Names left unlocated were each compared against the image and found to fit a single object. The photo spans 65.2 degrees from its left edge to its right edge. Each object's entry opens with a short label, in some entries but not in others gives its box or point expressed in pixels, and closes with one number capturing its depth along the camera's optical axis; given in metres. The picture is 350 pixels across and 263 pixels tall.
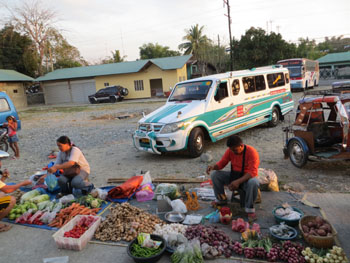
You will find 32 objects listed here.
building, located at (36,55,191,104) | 32.06
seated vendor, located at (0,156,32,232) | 4.38
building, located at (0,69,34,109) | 29.91
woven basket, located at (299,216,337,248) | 3.24
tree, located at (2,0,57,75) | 36.25
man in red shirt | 4.12
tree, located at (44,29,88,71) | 38.59
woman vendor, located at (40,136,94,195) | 5.30
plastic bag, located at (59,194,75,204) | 5.09
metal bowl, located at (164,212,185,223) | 4.30
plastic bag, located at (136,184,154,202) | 5.25
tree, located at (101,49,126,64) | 47.00
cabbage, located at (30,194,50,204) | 5.15
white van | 7.29
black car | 30.11
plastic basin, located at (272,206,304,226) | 3.83
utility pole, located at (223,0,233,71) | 24.12
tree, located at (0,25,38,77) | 36.00
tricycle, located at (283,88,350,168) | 5.62
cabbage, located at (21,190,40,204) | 5.21
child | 8.73
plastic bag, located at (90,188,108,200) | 5.24
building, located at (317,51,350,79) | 45.56
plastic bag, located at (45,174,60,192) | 5.45
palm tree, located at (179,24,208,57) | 46.26
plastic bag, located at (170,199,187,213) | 4.52
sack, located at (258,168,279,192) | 5.11
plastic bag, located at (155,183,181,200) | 5.08
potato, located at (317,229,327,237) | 3.36
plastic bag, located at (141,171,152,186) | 5.66
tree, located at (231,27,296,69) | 32.72
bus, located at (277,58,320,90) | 24.33
